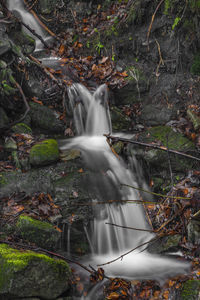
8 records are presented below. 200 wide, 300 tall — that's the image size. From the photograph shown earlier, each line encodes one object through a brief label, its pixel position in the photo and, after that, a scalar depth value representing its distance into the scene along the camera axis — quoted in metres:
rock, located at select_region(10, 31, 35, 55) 6.93
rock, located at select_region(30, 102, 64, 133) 6.30
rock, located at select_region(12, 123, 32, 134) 5.62
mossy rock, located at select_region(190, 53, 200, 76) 6.40
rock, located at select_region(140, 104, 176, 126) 6.52
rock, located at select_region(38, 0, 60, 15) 10.26
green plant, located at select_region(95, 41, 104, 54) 7.98
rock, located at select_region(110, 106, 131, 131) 6.84
